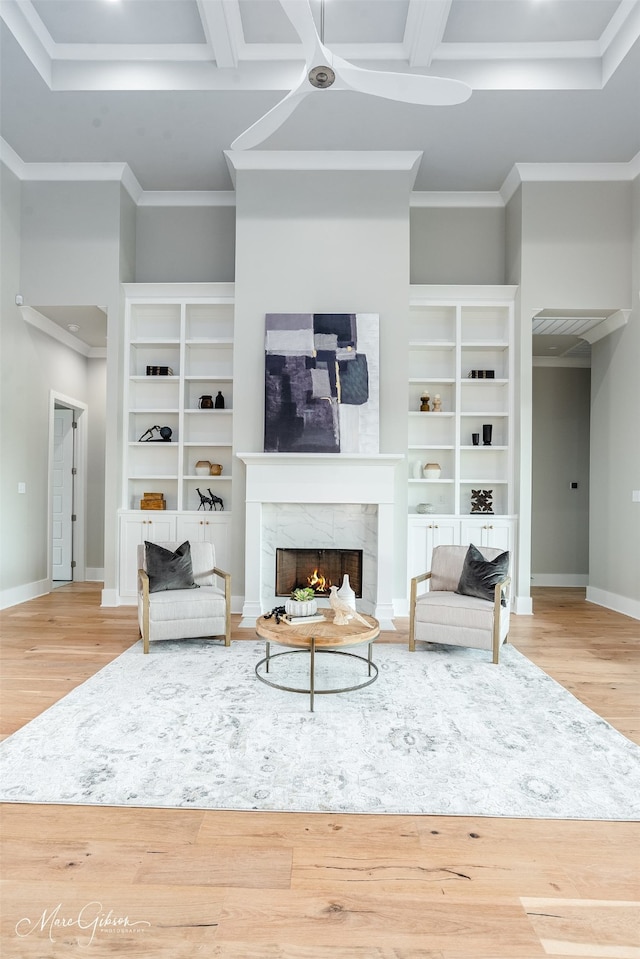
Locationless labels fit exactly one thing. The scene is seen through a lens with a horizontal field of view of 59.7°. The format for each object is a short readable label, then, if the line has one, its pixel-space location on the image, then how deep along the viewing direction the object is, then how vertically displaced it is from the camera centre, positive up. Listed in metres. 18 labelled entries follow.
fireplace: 5.24 -0.13
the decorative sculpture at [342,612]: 3.48 -0.85
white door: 7.34 -0.26
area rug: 2.24 -1.28
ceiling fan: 2.88 +2.16
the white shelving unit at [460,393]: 5.88 +0.97
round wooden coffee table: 3.14 -0.90
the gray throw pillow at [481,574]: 4.20 -0.71
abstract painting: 5.33 +0.93
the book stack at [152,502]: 5.90 -0.27
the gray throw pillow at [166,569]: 4.32 -0.71
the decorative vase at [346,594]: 3.74 -0.78
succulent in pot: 3.51 -0.80
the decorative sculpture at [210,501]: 5.98 -0.25
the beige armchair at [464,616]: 4.02 -1.00
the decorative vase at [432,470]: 5.90 +0.11
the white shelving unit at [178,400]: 5.87 +0.86
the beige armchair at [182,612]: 4.10 -1.00
